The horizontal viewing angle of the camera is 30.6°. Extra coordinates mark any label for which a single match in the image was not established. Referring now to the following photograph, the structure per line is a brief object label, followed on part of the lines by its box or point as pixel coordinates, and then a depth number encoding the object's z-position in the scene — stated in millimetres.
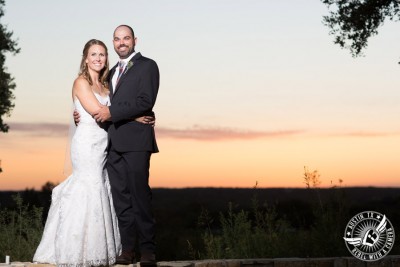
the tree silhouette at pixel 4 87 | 22875
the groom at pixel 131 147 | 7691
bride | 7660
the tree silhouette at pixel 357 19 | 19859
